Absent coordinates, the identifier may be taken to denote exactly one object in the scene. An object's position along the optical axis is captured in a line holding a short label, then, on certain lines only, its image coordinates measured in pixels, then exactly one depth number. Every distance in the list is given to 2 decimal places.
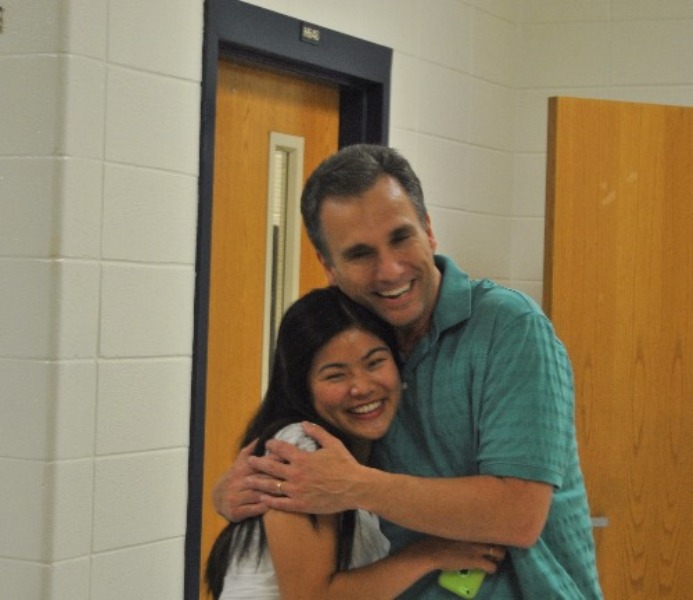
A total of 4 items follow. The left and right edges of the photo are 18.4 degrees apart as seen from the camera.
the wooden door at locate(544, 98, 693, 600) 5.24
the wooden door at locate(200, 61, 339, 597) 4.92
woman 3.49
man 3.44
